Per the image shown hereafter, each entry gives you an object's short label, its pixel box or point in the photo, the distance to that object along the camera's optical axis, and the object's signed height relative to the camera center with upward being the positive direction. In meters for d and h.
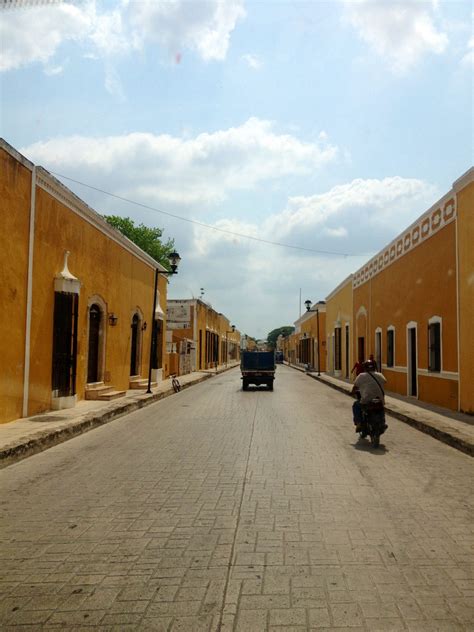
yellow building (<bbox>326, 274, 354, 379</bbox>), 32.03 +1.82
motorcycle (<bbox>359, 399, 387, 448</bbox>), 9.30 -1.10
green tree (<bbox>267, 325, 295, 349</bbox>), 173.80 +7.98
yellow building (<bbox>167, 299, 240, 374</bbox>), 39.90 +2.09
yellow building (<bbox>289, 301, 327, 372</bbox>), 48.86 +1.75
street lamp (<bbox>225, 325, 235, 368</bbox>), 69.78 +1.04
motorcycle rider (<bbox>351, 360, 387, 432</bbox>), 9.59 -0.58
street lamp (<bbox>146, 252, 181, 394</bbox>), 19.42 +3.38
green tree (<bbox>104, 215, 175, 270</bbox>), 50.38 +11.36
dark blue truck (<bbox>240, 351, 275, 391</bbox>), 23.94 -0.55
